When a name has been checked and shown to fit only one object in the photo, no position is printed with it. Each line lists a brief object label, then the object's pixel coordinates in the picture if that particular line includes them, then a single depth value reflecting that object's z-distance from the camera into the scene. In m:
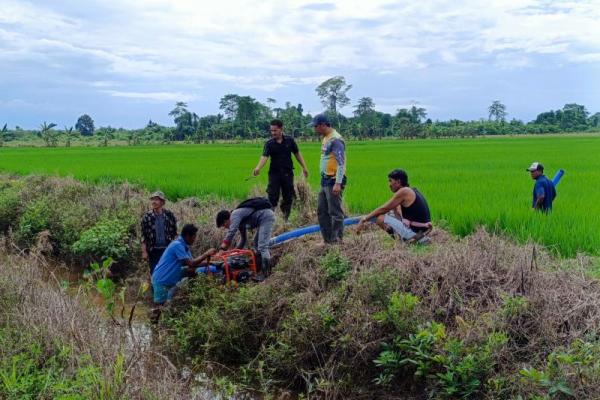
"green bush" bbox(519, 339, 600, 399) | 2.83
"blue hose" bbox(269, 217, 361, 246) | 5.94
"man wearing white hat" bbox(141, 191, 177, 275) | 5.55
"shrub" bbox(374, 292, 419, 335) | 3.74
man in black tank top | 5.27
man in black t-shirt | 6.50
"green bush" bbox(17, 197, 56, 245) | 8.24
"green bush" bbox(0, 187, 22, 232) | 9.49
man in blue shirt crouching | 5.03
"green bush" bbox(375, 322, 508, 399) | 3.25
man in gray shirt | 5.26
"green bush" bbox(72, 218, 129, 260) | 6.96
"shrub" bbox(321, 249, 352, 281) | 4.71
